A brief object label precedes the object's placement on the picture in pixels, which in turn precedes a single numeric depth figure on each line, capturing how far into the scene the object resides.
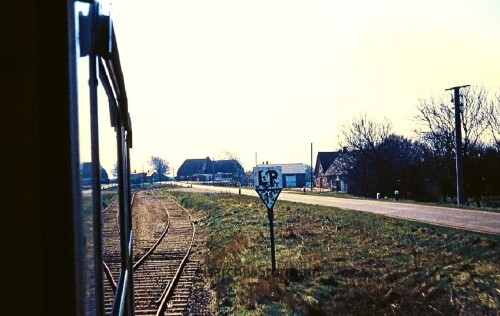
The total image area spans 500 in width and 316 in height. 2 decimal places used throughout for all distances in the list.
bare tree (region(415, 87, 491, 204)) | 40.69
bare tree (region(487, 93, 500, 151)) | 39.97
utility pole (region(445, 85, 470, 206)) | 28.94
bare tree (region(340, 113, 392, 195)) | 53.25
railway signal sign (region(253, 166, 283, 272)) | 10.49
